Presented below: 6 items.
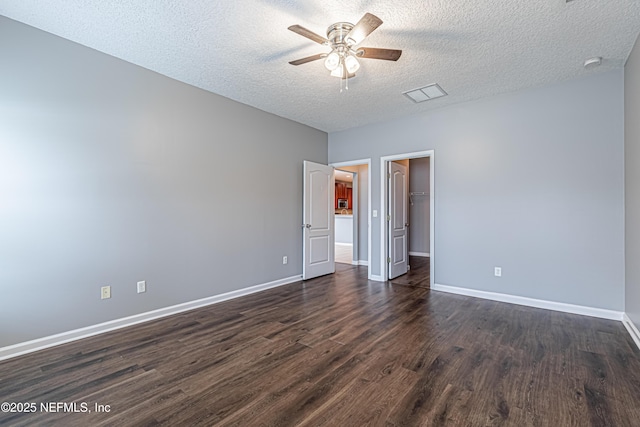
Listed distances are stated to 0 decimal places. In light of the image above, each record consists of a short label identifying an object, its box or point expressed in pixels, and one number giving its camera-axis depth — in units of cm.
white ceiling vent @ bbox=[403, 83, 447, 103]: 381
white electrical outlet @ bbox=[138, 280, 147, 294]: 324
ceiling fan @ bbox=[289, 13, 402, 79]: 243
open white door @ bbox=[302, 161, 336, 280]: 526
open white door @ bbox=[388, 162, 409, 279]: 532
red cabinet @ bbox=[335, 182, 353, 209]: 1338
